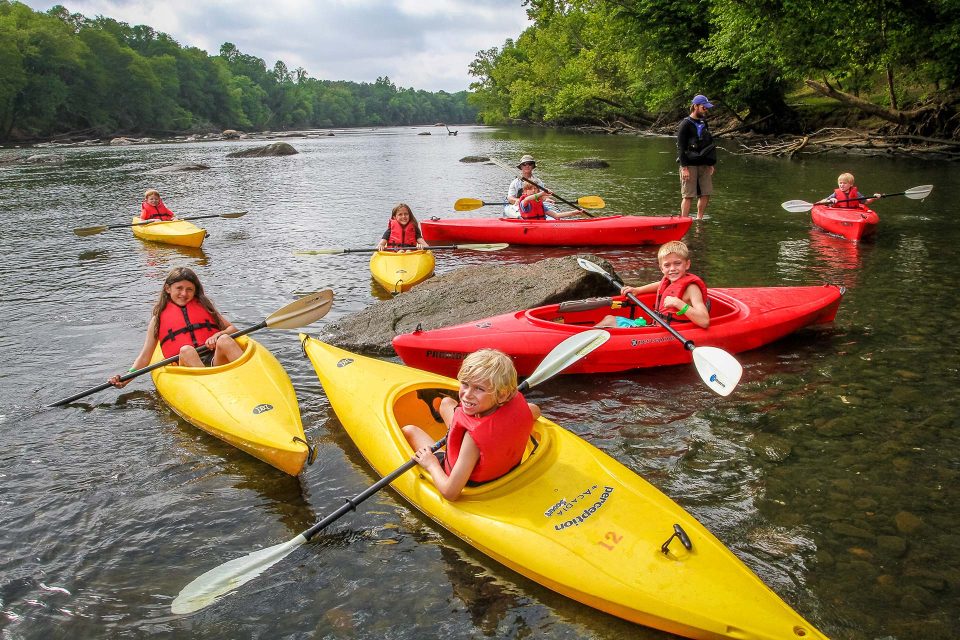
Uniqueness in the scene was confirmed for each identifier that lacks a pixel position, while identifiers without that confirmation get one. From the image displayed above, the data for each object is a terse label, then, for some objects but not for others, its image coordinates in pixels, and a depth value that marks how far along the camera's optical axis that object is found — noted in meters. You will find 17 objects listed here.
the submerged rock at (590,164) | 19.84
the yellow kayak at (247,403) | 3.80
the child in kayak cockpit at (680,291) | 5.02
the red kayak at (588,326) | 4.96
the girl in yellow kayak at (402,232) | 8.53
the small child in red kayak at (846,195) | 9.62
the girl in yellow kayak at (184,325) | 4.81
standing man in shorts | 9.40
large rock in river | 5.93
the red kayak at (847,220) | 8.77
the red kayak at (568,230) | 9.39
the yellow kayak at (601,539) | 2.48
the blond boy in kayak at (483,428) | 2.84
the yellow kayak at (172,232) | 10.46
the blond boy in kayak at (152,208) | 11.24
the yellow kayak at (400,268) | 7.74
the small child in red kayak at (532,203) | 9.88
